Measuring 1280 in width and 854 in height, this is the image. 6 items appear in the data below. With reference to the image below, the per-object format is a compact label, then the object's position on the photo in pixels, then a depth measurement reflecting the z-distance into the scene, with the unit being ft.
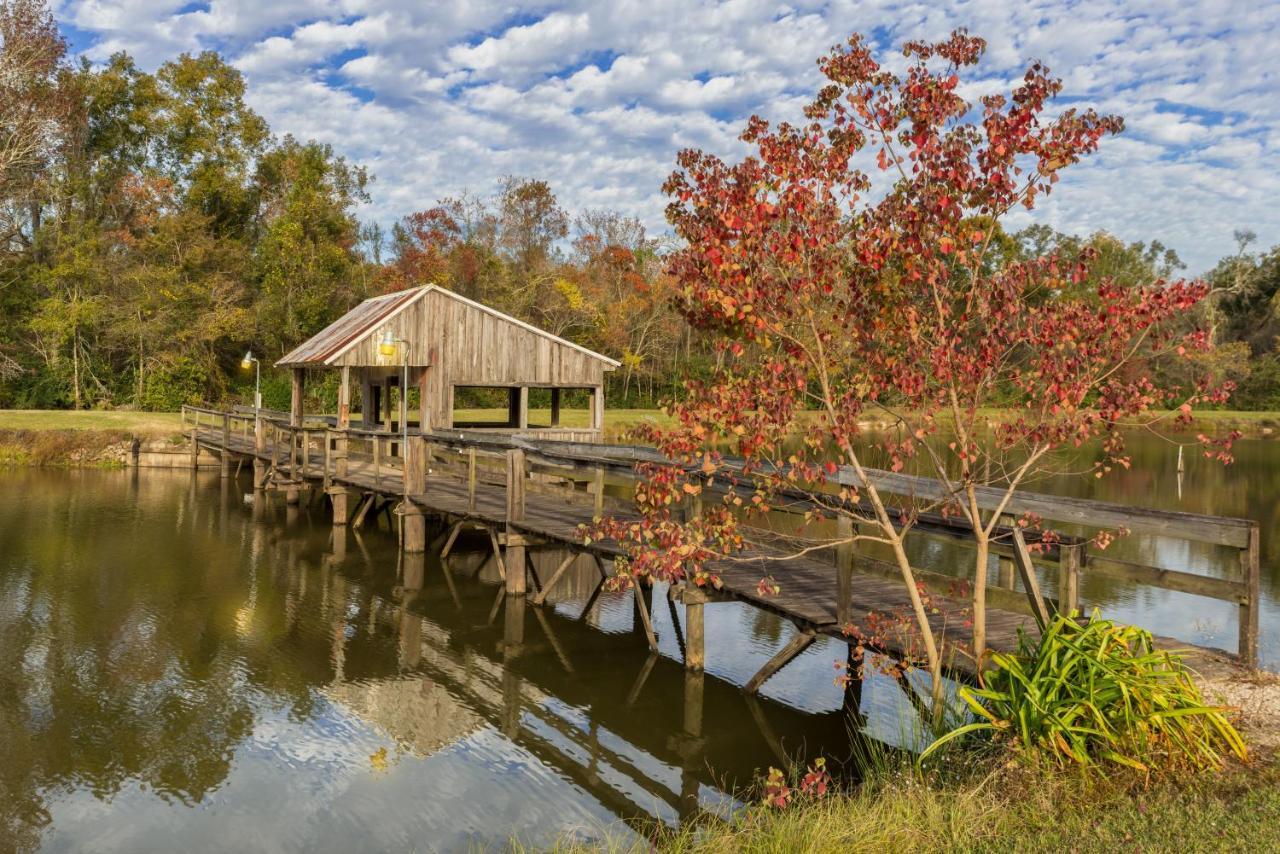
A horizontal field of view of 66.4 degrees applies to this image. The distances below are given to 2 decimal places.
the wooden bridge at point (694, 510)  22.76
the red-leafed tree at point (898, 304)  19.74
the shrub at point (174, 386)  138.21
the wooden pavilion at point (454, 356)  80.33
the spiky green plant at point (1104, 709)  18.71
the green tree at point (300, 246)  145.18
